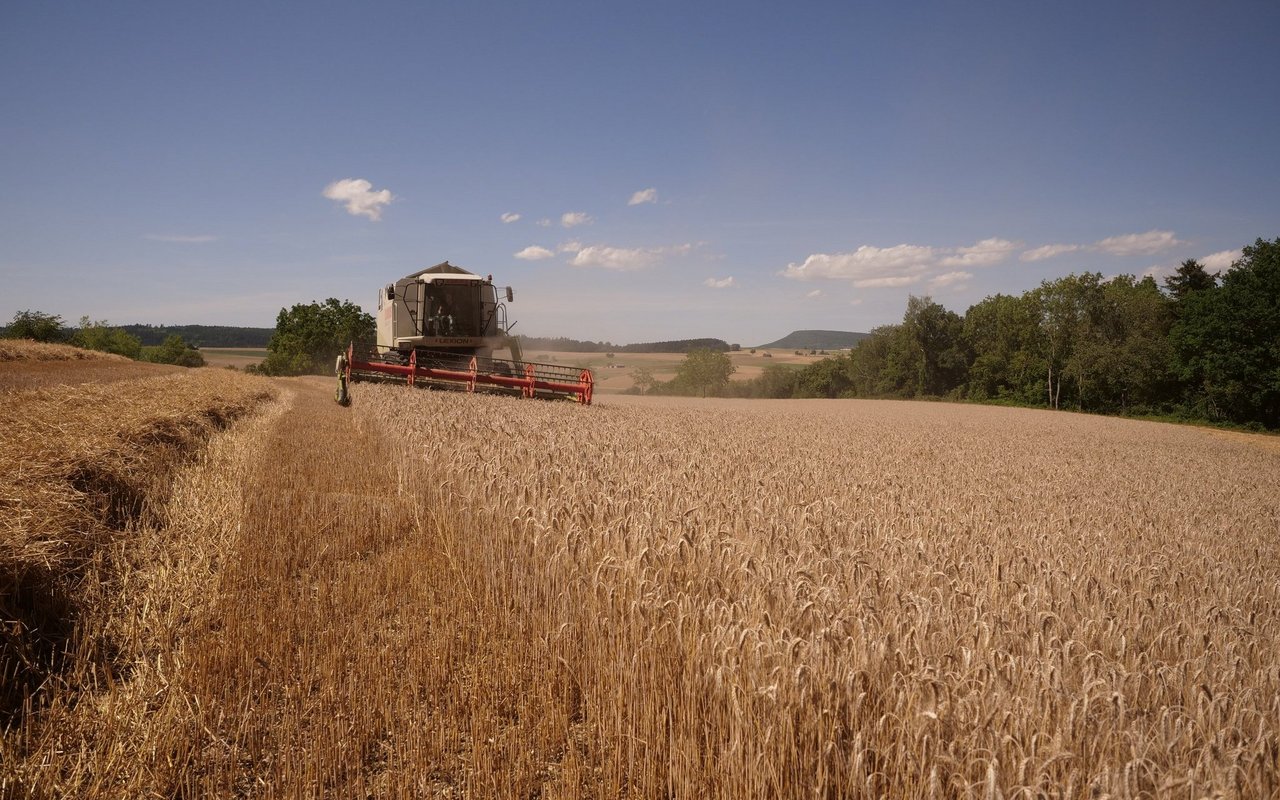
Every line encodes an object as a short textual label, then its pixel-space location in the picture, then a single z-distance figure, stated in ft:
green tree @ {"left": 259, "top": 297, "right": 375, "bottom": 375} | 227.20
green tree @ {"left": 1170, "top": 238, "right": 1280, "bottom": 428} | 116.37
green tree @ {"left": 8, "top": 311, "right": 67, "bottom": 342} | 167.43
